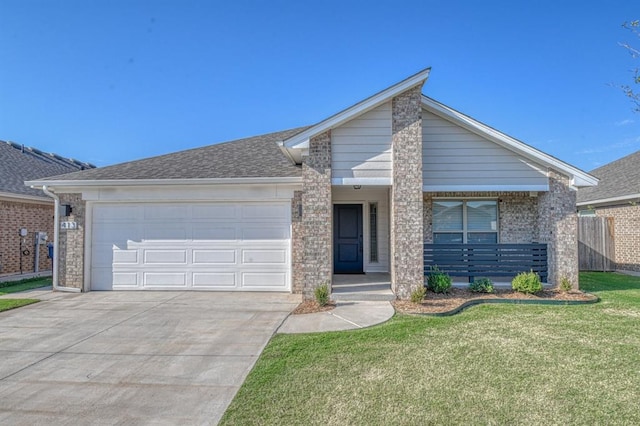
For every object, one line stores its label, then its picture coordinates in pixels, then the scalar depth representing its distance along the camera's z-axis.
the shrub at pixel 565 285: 7.82
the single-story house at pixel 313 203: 7.48
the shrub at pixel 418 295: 6.92
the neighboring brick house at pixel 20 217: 11.12
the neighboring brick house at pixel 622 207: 11.81
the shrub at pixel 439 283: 7.57
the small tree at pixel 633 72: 4.88
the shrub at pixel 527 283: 7.43
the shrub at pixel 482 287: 7.66
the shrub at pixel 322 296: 7.03
